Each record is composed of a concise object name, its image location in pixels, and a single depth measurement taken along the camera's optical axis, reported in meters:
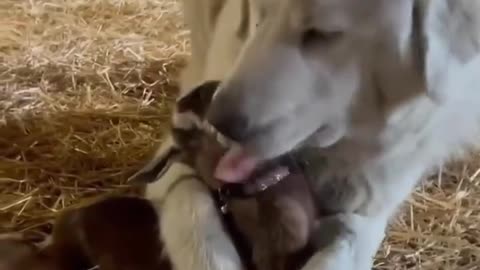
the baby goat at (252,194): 1.64
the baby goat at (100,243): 1.78
